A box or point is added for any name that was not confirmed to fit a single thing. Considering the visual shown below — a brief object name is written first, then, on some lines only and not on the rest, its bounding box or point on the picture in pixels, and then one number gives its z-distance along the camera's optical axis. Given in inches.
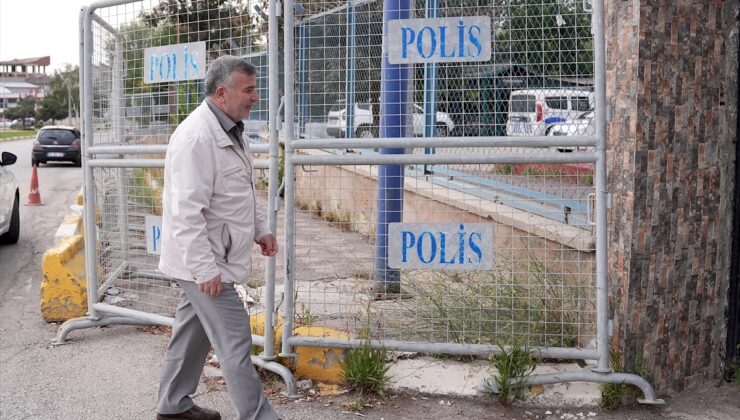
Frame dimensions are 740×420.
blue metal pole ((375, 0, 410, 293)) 240.2
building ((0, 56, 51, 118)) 6284.5
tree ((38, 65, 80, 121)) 4293.8
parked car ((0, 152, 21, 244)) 389.4
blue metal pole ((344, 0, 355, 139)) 260.7
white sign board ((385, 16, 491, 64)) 179.3
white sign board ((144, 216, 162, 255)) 229.8
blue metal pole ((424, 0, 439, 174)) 250.1
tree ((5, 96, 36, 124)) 4722.0
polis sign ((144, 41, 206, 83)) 215.0
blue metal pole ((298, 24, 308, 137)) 244.6
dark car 1085.8
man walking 150.9
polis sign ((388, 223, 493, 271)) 184.2
